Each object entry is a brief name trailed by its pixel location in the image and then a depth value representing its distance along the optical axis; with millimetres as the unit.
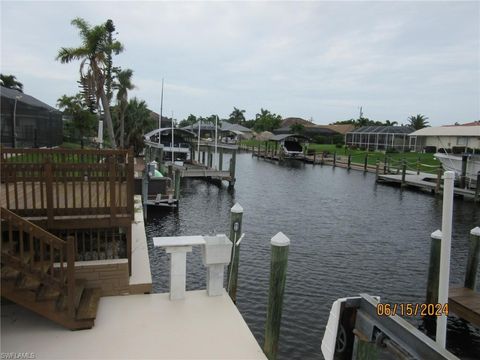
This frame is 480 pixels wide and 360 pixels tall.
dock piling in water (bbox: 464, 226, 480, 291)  7852
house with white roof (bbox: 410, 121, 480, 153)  25766
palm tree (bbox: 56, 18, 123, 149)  20250
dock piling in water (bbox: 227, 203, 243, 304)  7750
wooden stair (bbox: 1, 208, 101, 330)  5191
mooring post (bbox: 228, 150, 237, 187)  26047
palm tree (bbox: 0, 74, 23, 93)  39719
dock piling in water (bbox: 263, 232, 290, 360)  5969
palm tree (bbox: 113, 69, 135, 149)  33750
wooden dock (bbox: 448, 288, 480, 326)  7133
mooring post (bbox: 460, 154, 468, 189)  24670
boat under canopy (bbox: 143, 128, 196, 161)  33688
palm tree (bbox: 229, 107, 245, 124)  126169
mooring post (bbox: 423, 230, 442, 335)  7695
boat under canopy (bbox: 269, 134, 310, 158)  51375
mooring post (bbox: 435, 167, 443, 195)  24802
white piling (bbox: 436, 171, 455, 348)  3646
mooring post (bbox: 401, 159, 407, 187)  27639
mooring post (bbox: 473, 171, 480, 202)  22125
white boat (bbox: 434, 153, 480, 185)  24453
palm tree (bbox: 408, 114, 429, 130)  71312
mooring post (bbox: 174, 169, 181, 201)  19047
